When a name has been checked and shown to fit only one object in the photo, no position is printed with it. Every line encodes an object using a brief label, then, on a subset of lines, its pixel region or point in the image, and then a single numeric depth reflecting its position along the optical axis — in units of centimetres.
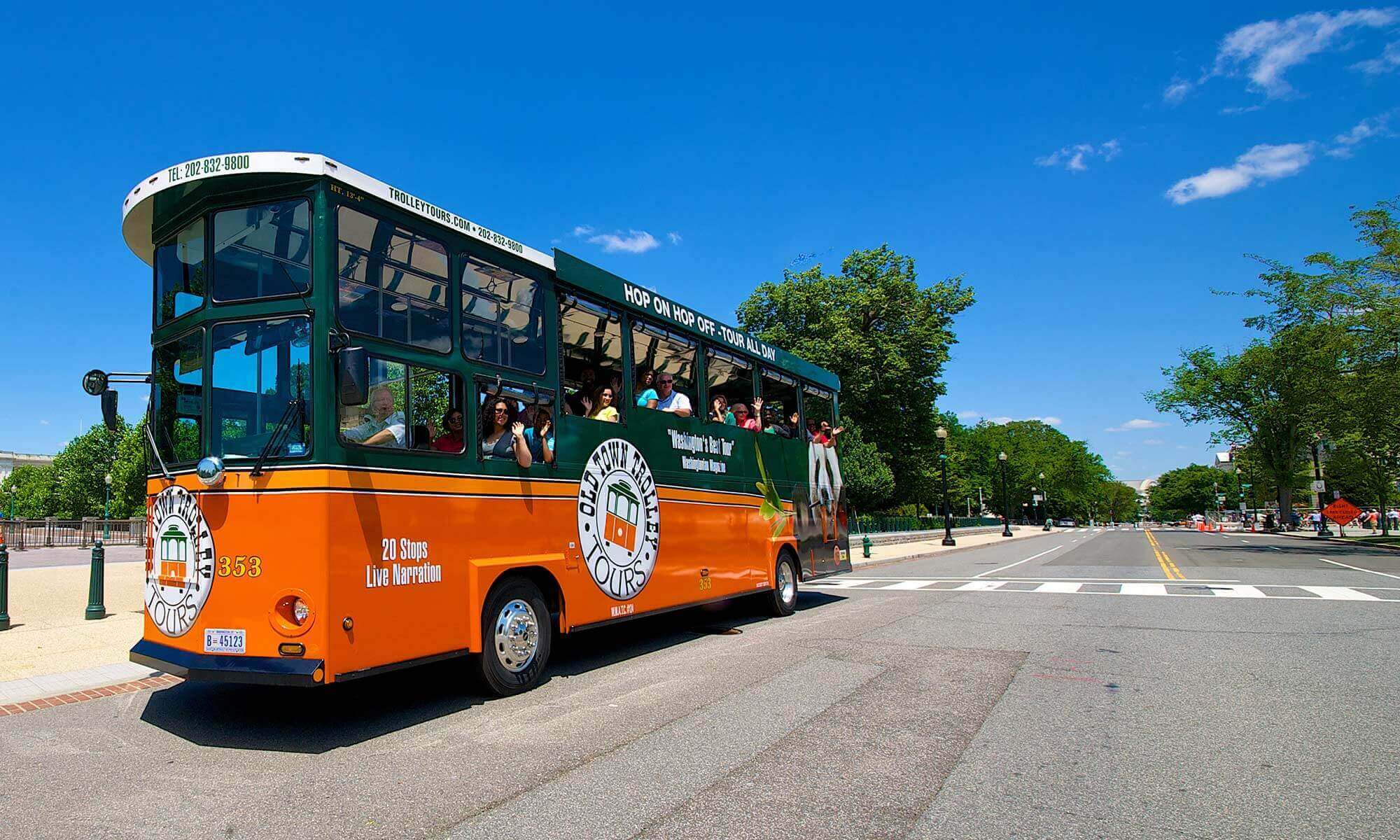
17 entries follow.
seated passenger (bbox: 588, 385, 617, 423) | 819
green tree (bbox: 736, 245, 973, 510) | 4259
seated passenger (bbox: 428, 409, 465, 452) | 628
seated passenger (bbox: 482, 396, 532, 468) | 670
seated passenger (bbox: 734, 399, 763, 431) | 1120
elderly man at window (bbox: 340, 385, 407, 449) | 570
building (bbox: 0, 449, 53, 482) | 14938
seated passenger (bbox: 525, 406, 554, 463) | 711
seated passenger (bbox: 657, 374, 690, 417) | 930
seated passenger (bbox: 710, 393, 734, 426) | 1040
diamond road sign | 3300
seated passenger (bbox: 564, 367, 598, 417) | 789
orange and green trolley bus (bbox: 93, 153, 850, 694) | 541
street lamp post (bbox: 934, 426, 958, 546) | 3542
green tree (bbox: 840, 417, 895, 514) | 3825
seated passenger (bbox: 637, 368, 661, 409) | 883
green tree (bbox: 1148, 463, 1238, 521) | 14200
